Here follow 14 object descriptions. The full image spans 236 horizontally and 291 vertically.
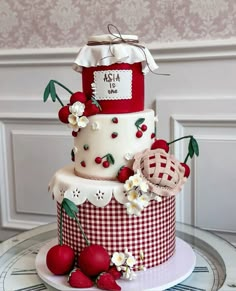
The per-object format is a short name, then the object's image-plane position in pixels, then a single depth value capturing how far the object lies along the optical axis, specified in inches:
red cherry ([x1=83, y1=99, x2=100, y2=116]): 39.0
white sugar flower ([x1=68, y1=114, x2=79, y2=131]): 39.2
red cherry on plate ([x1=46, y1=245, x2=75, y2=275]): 37.9
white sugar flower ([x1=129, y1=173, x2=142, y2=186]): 36.8
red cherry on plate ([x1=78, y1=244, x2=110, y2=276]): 36.7
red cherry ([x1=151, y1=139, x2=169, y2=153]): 40.7
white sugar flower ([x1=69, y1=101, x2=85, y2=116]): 38.7
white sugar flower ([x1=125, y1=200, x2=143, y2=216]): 36.9
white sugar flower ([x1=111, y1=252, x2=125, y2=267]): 37.9
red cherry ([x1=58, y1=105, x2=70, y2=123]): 39.4
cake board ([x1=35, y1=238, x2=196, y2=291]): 36.8
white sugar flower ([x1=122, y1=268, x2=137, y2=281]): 37.6
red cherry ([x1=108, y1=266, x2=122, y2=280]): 37.6
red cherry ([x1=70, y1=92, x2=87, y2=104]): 39.1
